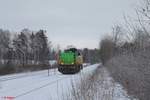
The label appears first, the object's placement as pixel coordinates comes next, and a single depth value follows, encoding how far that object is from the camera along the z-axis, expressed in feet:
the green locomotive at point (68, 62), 150.10
